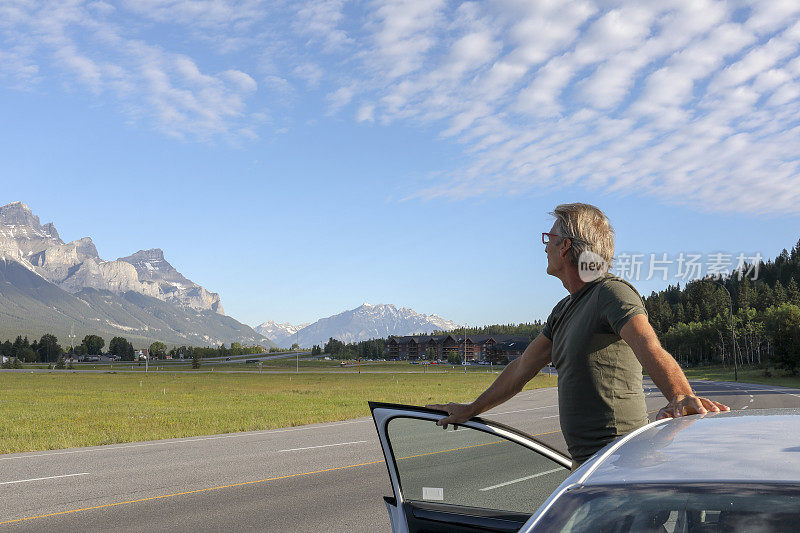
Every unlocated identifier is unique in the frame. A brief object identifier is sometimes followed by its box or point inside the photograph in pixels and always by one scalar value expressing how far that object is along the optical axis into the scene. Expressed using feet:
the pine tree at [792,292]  396.69
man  8.57
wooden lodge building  622.13
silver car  5.41
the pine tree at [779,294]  402.52
